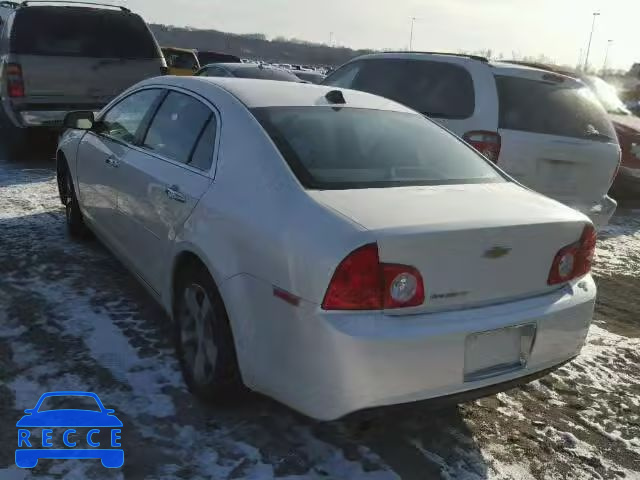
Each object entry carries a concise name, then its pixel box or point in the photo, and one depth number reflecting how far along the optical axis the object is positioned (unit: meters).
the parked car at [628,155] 8.71
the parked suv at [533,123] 5.63
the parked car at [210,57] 25.27
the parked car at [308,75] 16.47
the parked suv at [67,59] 8.23
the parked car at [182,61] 16.52
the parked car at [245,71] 11.96
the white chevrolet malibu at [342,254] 2.39
